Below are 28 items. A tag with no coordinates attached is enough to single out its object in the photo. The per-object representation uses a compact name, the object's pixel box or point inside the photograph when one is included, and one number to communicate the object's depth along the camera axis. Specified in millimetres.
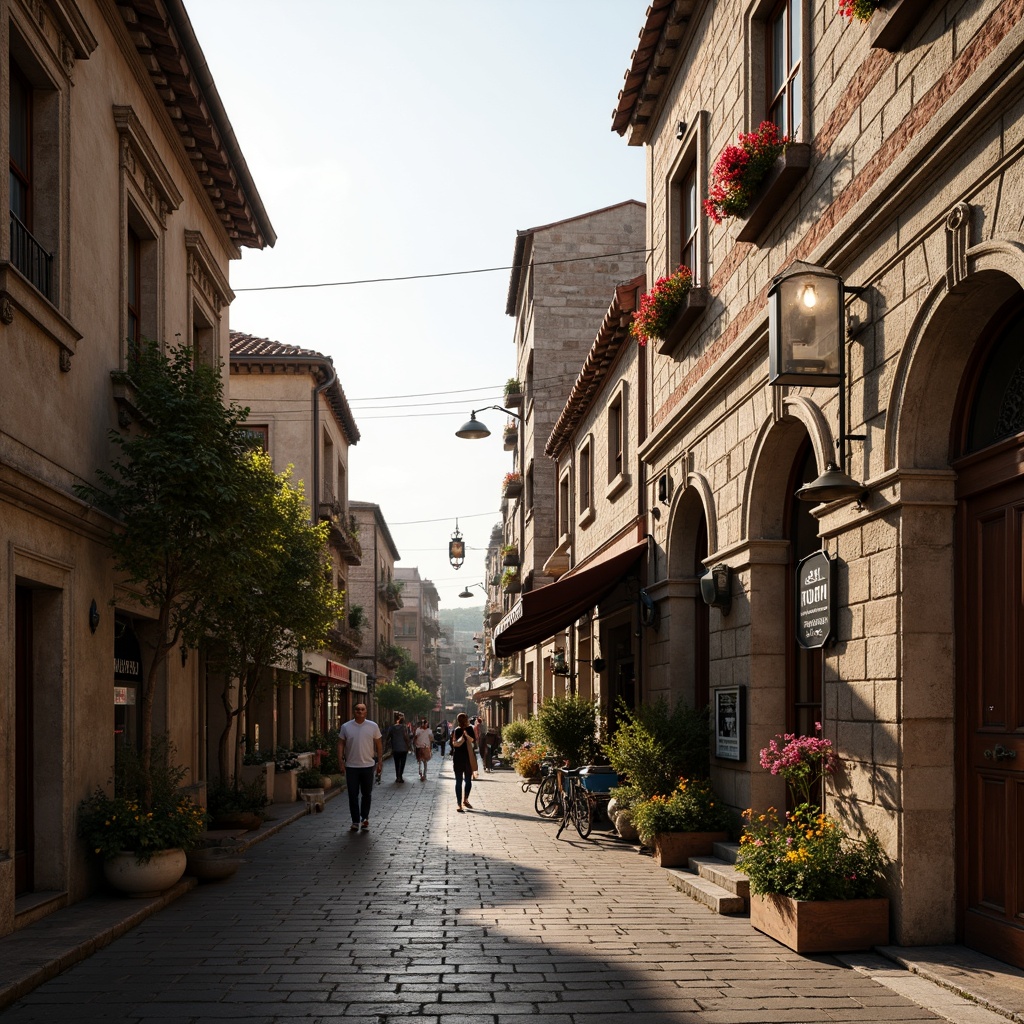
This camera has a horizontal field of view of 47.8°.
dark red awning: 15336
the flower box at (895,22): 7168
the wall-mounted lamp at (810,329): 8133
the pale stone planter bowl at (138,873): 9570
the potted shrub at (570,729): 17734
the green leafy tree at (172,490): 10359
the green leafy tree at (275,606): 12828
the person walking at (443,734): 50947
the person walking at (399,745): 28391
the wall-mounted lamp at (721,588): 11352
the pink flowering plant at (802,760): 8398
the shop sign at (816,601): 8477
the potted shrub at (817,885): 7324
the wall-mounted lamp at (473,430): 27547
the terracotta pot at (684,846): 11320
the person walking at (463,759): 19516
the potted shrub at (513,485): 36469
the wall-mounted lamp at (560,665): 24453
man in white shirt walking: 15859
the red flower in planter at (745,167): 9789
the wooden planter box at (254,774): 18152
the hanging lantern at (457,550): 44781
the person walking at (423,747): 30656
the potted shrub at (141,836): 9594
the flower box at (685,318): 12570
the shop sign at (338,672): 30384
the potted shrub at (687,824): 11328
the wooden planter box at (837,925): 7297
